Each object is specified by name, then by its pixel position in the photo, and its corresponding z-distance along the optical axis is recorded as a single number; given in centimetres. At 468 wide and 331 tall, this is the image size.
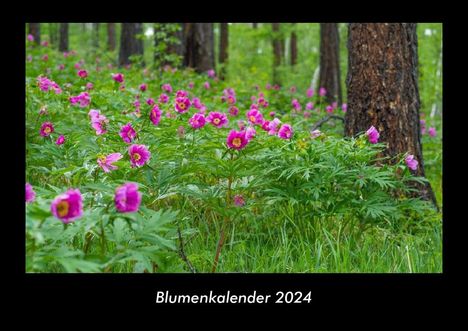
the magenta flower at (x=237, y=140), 287
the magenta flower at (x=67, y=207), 179
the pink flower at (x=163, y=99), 541
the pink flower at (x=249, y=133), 292
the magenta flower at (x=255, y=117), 408
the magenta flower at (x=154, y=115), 354
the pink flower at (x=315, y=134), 348
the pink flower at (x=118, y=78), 537
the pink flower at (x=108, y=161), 266
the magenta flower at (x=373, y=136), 346
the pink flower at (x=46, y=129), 366
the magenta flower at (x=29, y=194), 202
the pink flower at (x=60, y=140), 345
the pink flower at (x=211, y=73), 1050
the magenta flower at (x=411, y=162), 341
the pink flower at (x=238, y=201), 314
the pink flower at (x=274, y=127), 352
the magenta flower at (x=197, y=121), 344
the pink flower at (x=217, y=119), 373
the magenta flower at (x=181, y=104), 397
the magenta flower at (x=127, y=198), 193
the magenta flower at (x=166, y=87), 719
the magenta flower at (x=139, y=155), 279
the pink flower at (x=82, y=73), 594
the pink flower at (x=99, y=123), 351
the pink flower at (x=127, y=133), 321
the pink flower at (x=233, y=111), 592
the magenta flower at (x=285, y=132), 336
